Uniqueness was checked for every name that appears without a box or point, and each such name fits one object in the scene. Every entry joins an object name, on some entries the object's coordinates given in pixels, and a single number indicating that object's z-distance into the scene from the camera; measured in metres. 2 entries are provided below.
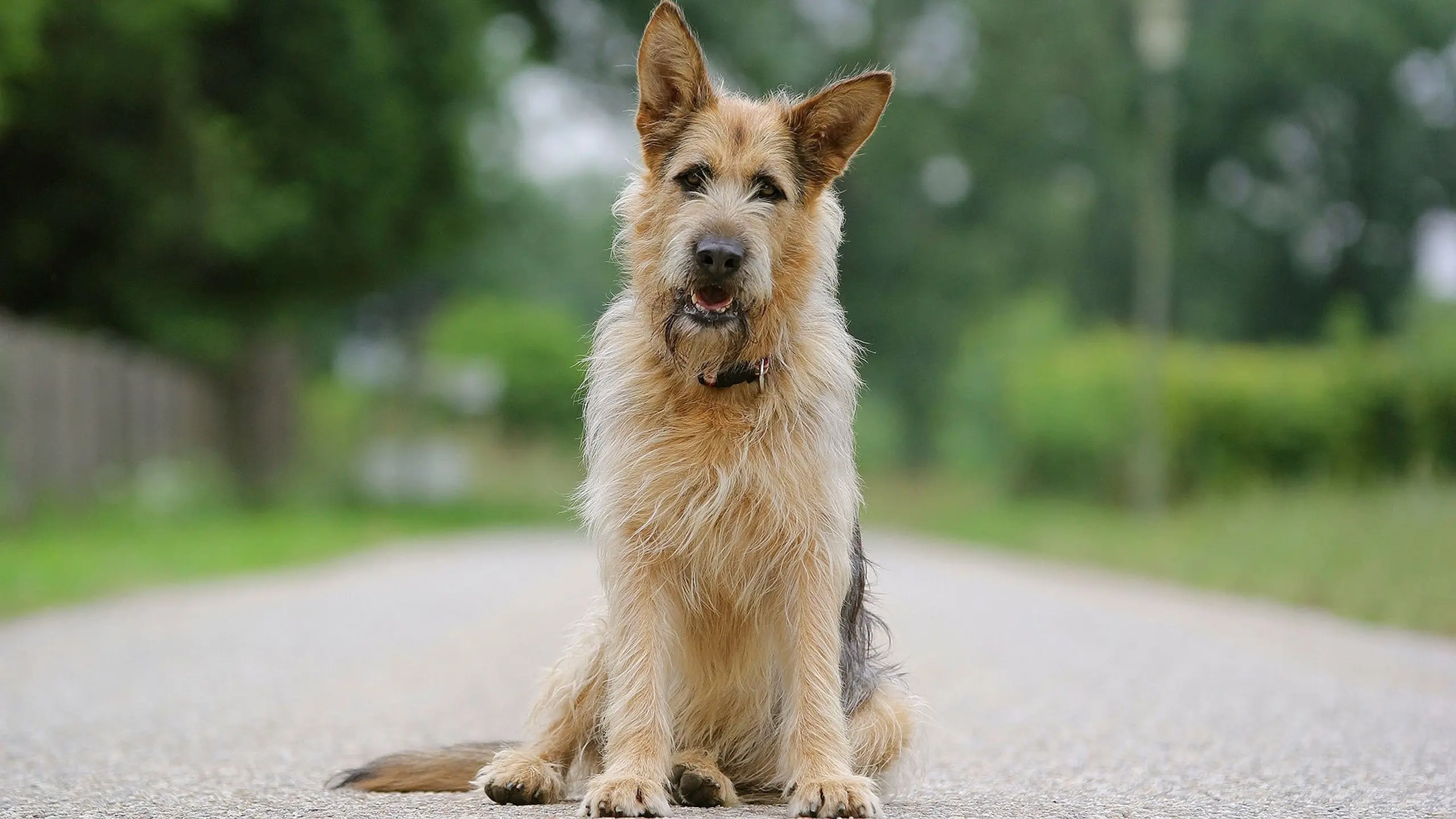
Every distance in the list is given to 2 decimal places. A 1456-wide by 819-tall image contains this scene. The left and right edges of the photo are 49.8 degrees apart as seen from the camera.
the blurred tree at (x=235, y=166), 23.59
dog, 5.33
